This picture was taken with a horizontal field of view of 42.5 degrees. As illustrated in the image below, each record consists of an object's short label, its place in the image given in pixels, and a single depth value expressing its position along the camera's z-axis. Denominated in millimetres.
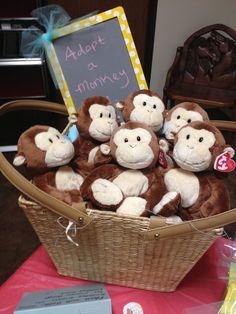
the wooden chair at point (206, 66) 2129
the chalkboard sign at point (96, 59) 853
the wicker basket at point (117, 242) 485
